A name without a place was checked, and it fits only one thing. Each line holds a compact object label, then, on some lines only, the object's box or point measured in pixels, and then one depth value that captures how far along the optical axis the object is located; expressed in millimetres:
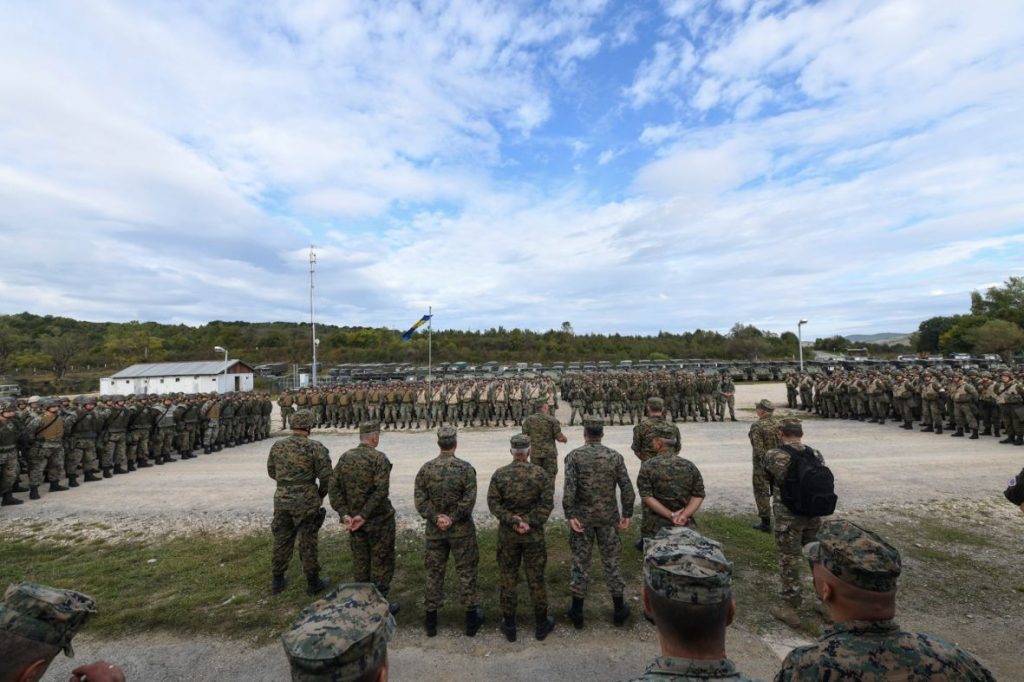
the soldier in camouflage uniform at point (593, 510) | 4648
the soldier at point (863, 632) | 1615
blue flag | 25828
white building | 33312
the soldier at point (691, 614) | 1648
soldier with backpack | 4617
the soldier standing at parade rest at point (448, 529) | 4508
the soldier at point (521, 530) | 4410
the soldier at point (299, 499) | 5332
